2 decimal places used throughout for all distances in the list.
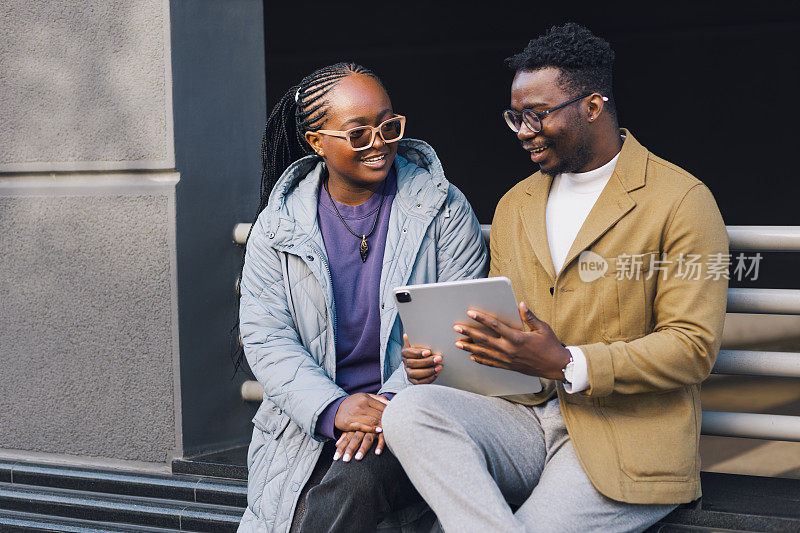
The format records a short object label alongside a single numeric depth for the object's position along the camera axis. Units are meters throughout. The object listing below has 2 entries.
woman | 2.98
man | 2.52
